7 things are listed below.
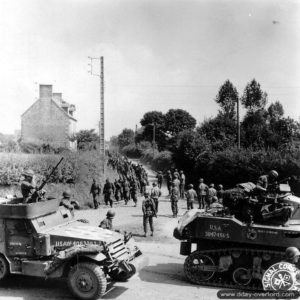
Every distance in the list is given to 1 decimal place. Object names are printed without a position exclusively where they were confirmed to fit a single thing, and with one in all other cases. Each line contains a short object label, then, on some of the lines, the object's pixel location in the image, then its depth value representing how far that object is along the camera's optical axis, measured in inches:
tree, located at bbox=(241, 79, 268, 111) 2743.6
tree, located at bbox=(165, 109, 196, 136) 3056.1
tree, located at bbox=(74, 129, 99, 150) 1847.9
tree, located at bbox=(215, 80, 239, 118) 2787.9
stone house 1899.6
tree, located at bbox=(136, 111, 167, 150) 3080.7
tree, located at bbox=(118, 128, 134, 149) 3683.6
